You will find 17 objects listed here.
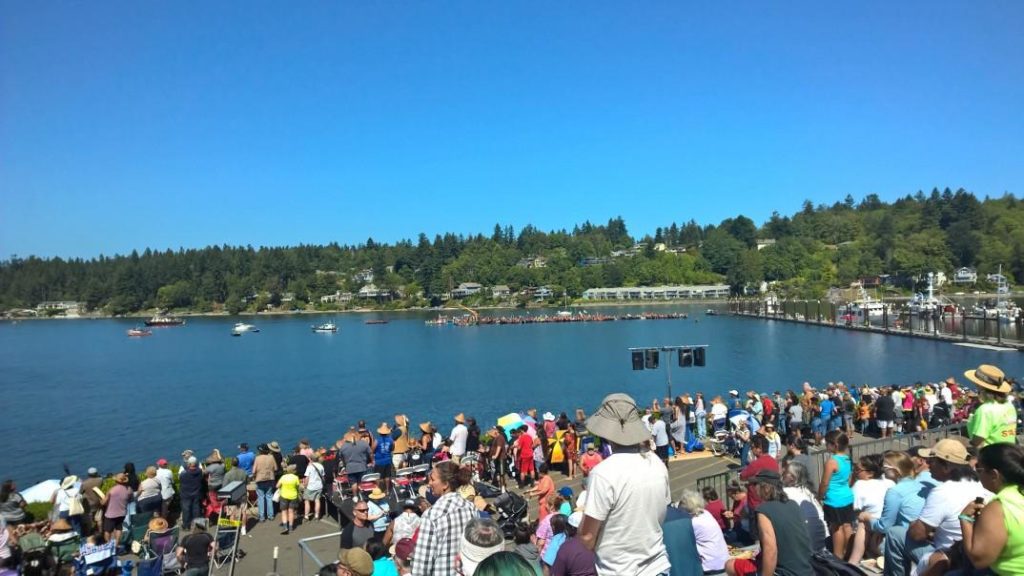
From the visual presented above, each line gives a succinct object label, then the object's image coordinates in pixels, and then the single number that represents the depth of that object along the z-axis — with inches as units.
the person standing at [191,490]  391.5
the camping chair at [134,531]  358.9
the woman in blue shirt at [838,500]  228.8
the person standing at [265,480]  389.7
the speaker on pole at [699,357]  678.5
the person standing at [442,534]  172.9
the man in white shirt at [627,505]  123.3
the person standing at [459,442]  428.8
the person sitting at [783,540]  164.4
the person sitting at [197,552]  276.4
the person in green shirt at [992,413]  219.3
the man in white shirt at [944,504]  168.6
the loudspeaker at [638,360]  699.4
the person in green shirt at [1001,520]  117.6
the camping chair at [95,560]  281.7
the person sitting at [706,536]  199.8
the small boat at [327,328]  3865.7
